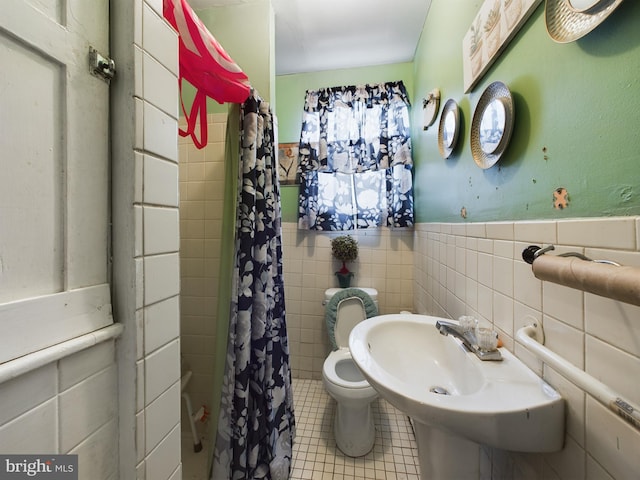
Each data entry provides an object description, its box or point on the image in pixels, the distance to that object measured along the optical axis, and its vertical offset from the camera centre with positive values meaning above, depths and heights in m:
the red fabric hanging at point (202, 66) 0.85 +0.66
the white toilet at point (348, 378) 1.32 -0.80
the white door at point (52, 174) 0.36 +0.10
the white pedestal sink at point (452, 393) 0.56 -0.42
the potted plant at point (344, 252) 1.95 -0.13
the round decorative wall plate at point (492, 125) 0.79 +0.38
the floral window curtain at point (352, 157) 1.95 +0.62
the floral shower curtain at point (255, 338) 1.15 -0.49
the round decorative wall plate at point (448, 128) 1.16 +0.52
